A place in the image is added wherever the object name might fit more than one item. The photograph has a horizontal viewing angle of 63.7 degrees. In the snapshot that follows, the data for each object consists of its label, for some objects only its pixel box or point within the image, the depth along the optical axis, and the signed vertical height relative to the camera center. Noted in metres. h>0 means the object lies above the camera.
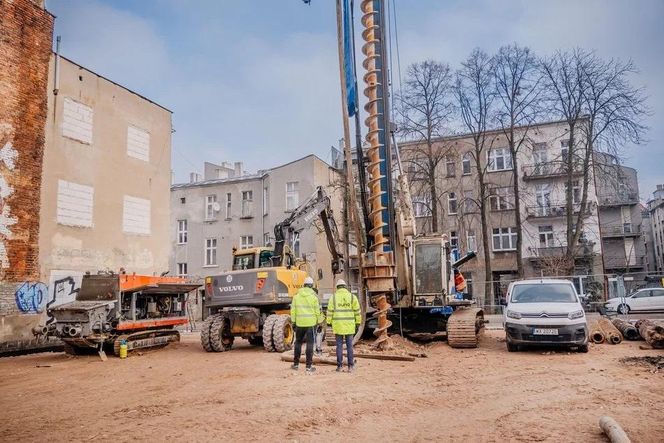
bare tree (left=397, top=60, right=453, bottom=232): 31.03 +9.96
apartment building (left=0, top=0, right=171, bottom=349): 17.19 +4.51
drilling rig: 13.08 +1.60
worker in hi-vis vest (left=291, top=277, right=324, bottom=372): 11.01 -0.53
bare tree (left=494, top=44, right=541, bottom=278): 30.61 +10.42
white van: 12.83 -0.86
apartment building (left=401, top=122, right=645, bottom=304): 35.81 +5.58
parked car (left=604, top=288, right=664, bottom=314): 25.56 -0.85
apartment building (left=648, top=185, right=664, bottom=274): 70.69 +7.88
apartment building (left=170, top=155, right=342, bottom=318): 35.75 +5.94
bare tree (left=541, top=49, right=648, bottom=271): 28.80 +9.50
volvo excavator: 14.92 +0.05
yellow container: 14.70 -1.39
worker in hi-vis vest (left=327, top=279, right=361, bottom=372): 10.75 -0.52
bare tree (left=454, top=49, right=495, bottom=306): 31.06 +10.40
